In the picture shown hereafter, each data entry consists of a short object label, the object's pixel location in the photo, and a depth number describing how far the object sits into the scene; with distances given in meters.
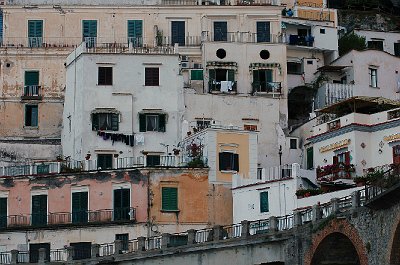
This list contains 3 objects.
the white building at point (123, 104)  89.00
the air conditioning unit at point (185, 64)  96.12
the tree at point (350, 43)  104.88
